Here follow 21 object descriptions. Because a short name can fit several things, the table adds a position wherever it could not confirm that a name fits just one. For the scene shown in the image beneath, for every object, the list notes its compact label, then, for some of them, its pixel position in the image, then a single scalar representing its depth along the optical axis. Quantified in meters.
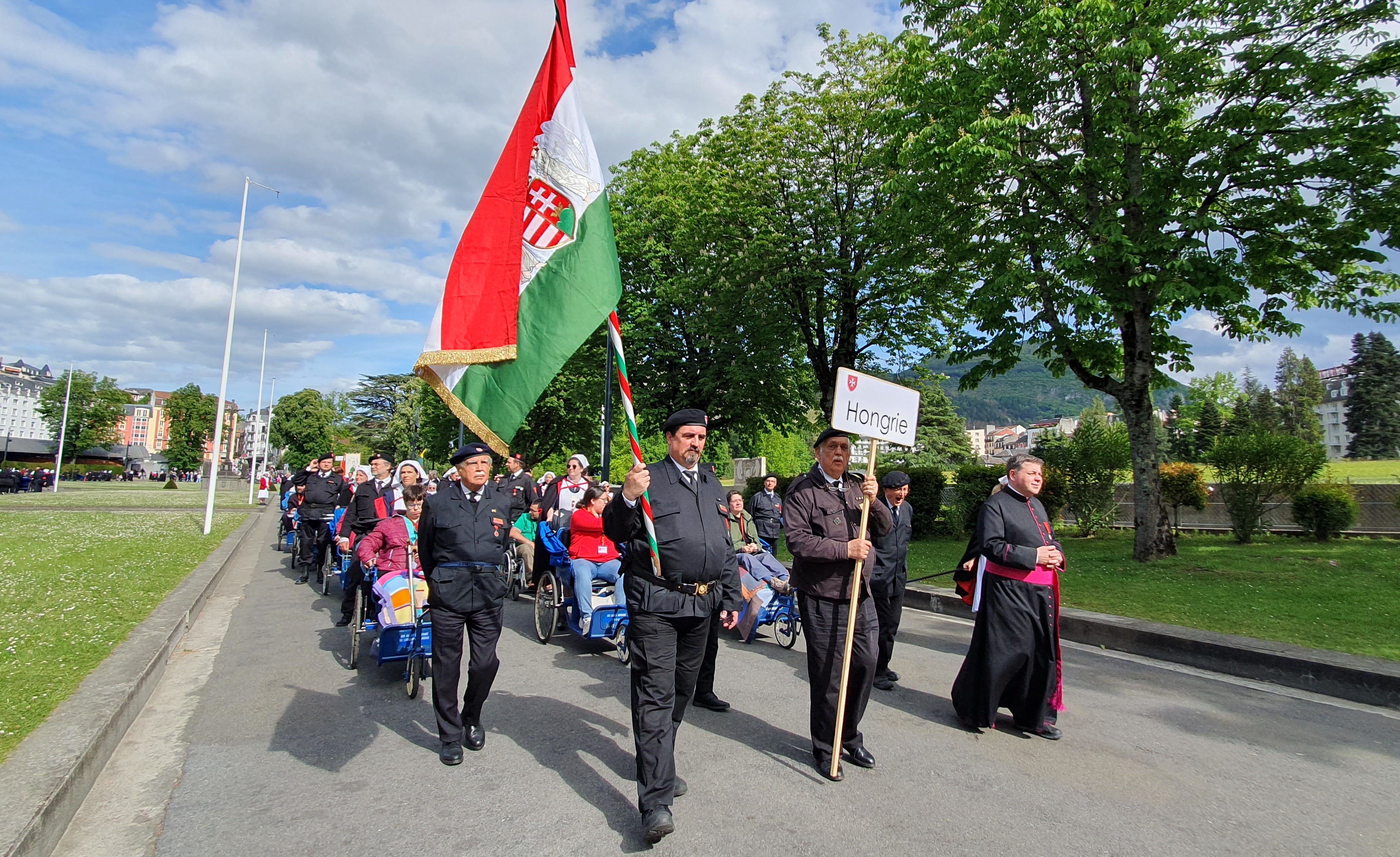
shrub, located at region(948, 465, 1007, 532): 18.83
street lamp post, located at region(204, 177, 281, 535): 20.66
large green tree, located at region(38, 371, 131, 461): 69.44
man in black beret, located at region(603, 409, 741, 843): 4.00
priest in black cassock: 5.39
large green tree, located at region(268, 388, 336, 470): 97.31
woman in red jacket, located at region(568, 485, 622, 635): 7.86
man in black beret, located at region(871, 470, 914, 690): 6.75
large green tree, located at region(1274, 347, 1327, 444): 71.06
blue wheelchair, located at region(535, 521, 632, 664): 7.78
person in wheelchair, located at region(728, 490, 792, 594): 8.41
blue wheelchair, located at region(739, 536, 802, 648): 8.22
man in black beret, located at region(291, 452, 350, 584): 13.38
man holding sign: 4.70
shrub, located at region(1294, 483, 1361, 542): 15.20
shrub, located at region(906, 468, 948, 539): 19.91
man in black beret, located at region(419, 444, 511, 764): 5.07
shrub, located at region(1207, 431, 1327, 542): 14.59
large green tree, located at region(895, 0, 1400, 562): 11.59
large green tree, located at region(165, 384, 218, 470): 87.44
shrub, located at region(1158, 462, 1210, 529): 18.27
